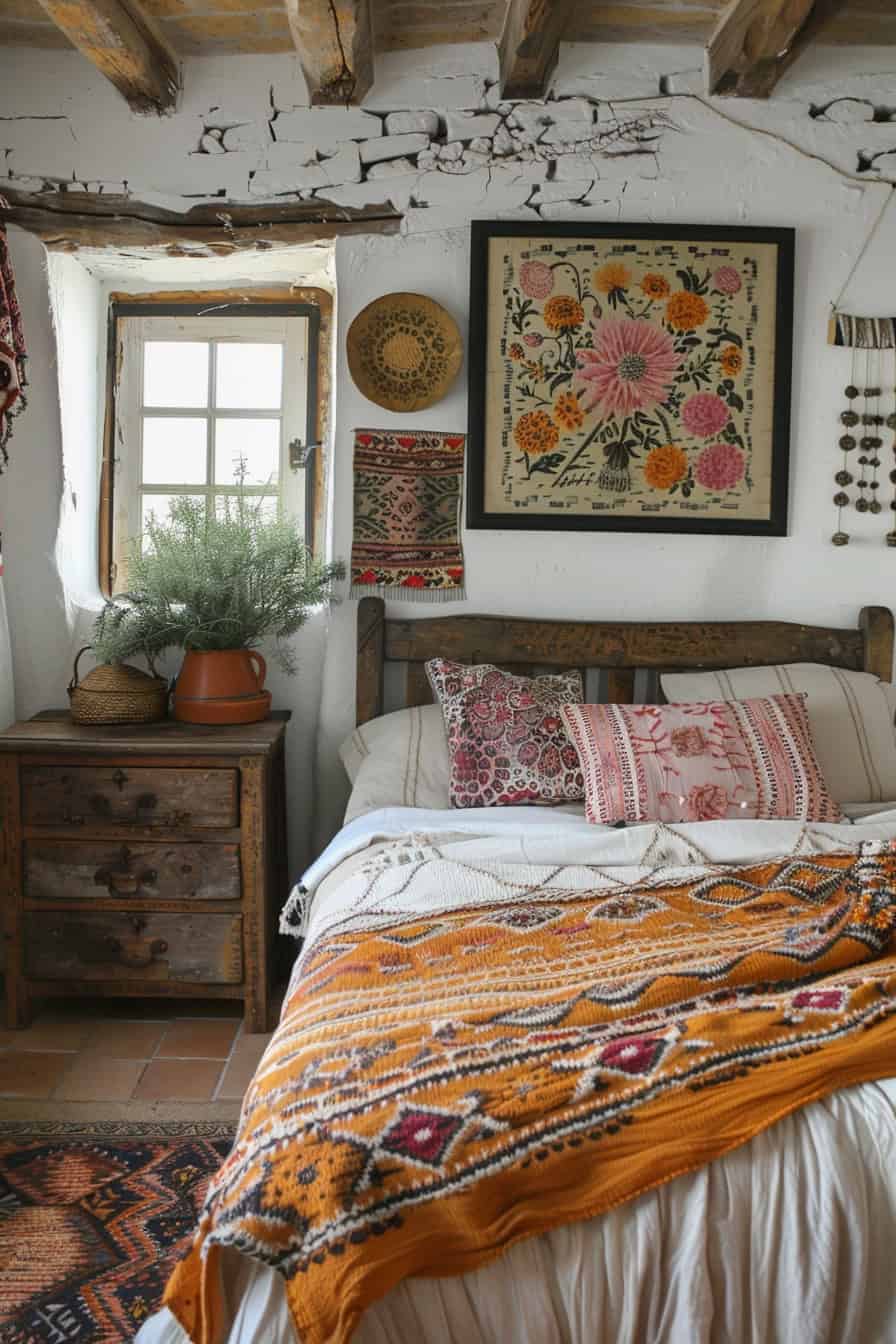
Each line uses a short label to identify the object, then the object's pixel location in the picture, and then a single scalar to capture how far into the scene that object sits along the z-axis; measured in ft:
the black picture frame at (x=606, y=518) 9.58
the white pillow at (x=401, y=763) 8.41
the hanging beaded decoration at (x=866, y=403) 9.66
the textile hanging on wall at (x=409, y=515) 9.80
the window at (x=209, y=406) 10.92
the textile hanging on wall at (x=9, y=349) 8.91
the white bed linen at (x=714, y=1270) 3.48
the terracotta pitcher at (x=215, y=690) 9.15
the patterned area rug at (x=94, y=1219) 5.34
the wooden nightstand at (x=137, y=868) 8.55
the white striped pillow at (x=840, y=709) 8.68
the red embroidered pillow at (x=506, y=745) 8.25
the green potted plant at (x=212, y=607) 9.16
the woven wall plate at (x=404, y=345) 9.62
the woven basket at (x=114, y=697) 8.97
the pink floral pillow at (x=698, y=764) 7.72
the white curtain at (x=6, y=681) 9.75
